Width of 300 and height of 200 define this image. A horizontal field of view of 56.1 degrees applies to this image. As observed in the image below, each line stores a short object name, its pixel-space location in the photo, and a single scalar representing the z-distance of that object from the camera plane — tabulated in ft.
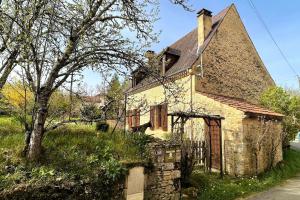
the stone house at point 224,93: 39.06
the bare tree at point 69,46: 21.71
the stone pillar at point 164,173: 24.88
